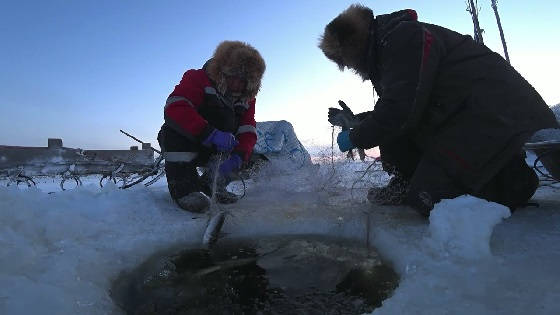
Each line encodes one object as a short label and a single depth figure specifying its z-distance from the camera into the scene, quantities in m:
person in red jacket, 3.18
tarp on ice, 7.09
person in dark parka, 2.14
